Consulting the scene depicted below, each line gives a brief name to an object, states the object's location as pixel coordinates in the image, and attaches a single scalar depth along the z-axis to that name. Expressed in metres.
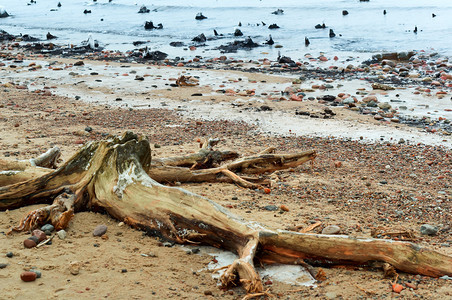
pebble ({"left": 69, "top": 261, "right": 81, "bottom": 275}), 7.14
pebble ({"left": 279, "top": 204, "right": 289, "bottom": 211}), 10.47
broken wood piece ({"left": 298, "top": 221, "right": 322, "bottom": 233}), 8.84
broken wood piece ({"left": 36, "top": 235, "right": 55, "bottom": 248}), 8.04
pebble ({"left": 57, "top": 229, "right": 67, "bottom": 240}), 8.41
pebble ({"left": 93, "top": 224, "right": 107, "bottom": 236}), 8.68
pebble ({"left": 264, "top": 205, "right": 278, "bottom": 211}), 10.51
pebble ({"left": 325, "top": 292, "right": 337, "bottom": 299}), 6.87
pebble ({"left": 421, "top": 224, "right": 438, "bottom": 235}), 9.52
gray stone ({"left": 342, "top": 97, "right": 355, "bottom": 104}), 22.37
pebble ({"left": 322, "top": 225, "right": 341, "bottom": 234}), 9.16
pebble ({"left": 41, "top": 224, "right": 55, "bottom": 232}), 8.56
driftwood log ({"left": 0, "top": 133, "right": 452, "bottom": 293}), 7.45
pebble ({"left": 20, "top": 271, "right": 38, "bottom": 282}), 6.76
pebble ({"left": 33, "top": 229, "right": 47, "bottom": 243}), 8.19
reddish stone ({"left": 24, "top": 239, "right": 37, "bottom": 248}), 7.93
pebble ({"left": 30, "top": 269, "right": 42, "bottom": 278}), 6.92
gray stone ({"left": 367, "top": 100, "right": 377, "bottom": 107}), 22.03
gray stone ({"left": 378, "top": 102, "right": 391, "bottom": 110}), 21.70
